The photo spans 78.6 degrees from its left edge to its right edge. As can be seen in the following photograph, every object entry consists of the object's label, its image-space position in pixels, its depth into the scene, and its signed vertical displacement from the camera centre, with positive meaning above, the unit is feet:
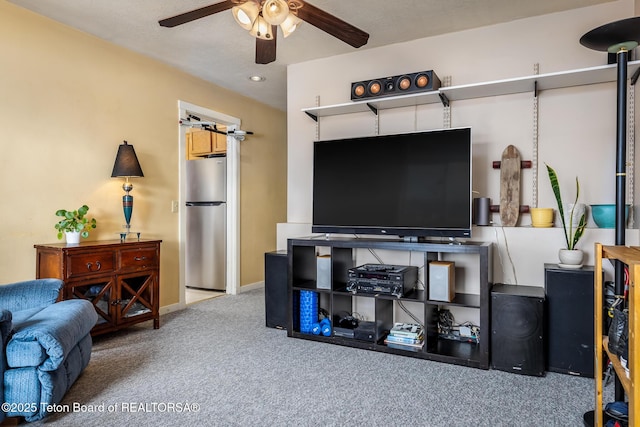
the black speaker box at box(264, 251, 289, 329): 11.10 -2.38
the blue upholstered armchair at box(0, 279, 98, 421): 5.94 -2.37
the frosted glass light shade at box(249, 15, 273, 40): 6.50 +3.00
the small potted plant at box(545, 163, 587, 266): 8.21 -0.49
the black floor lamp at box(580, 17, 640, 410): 6.25 +1.88
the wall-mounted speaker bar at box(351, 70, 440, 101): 9.94 +3.20
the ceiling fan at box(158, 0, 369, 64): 6.03 +3.12
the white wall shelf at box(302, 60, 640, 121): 8.59 +2.89
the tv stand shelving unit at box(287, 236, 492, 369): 8.41 -2.20
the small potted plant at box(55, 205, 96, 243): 9.59 -0.43
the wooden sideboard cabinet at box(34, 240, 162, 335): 9.16 -1.74
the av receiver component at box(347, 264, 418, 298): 9.41 -1.82
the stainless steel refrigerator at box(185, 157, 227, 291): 16.56 -0.72
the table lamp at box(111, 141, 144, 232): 10.89 +1.07
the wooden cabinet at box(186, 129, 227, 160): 16.67 +2.75
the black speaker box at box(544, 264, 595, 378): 7.90 -2.36
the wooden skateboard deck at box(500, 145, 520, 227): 9.65 +0.47
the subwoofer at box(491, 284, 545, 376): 7.98 -2.61
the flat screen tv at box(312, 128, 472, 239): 9.15 +0.54
